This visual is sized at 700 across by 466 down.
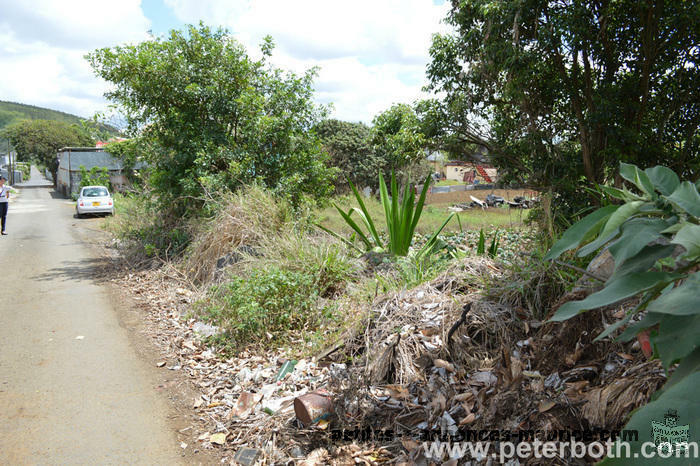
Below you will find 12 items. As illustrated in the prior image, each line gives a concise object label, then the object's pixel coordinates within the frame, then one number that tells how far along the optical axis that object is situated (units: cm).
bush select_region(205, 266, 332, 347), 519
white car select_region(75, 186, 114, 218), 2047
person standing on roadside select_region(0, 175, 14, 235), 1417
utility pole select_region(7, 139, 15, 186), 6346
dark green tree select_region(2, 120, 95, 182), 5703
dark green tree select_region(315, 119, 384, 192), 2283
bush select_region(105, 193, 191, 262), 933
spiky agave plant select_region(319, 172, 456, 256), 638
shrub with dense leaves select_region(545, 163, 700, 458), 93
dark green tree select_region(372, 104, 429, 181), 958
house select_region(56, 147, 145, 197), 3438
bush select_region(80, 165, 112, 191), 2880
